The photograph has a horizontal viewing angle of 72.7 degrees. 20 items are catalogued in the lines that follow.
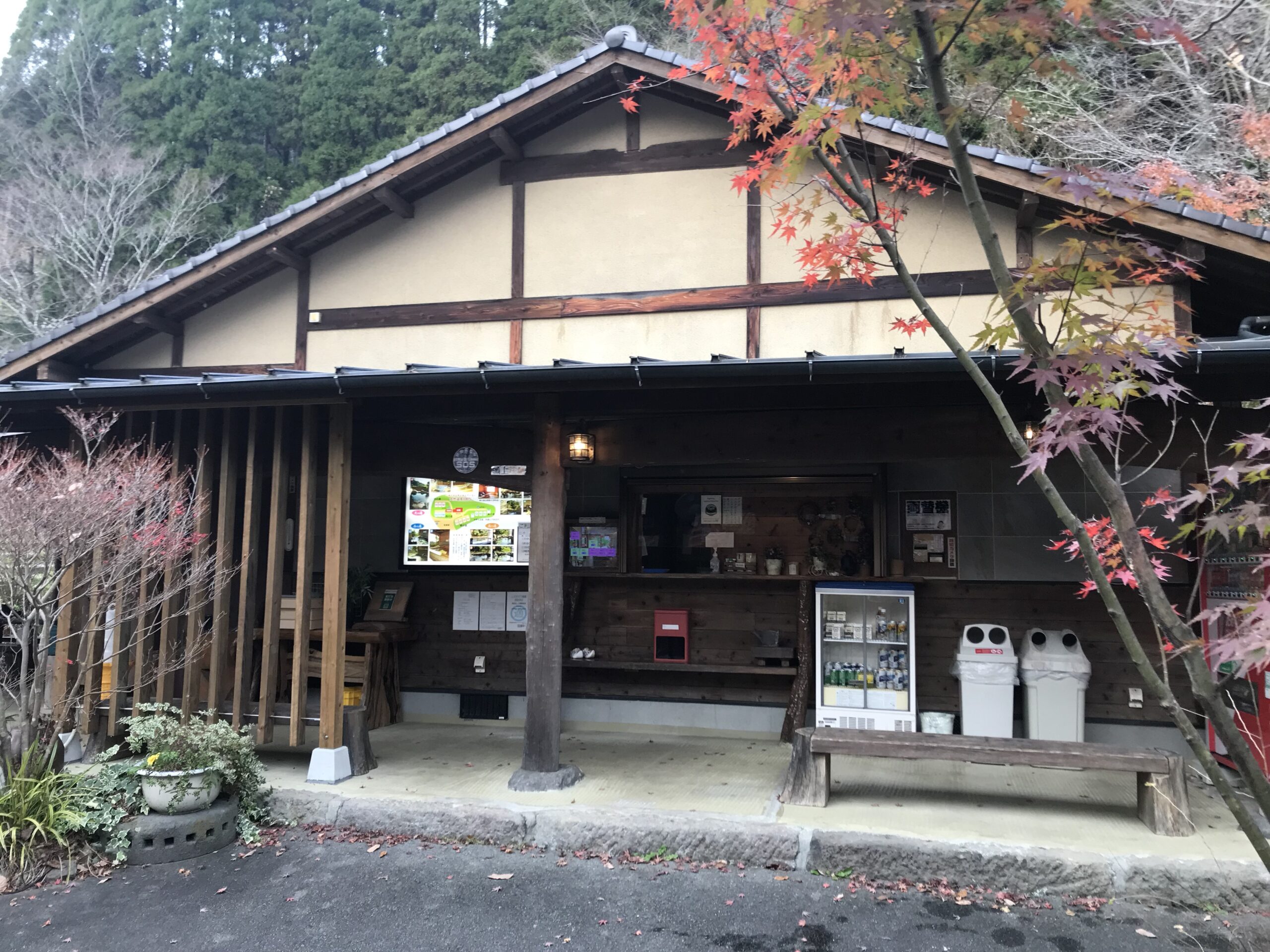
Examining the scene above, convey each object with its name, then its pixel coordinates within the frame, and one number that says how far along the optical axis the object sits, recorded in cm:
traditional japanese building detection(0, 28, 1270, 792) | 577
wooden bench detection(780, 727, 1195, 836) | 504
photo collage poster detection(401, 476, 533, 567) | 873
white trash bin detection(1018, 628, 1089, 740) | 698
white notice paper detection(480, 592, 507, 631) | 856
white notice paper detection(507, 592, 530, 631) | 853
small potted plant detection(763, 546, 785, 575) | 804
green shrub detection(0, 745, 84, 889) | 486
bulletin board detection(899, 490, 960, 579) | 767
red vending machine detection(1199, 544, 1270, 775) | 583
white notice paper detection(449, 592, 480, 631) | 860
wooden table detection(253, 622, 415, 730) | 802
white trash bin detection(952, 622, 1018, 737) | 716
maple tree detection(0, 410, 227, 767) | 511
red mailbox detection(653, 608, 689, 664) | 812
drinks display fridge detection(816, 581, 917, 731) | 748
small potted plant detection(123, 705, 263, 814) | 523
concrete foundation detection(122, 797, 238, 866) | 513
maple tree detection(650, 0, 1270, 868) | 222
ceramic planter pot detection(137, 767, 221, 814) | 521
